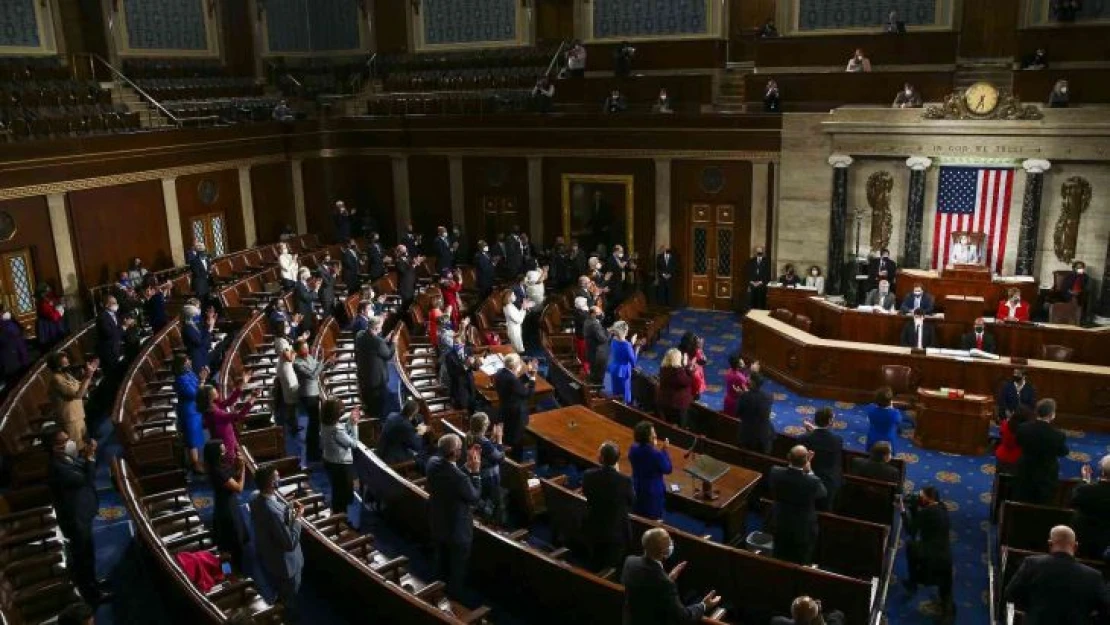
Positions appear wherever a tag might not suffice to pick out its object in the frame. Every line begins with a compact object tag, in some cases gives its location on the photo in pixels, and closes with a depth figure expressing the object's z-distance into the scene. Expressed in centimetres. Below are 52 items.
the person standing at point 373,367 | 1037
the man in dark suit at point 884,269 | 1558
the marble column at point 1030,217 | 1471
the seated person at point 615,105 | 1867
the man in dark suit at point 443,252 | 1753
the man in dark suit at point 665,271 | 1767
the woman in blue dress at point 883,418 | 893
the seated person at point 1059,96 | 1471
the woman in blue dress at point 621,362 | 1127
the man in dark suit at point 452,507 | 679
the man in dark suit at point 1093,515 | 693
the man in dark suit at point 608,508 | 682
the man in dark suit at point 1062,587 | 561
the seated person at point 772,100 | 1719
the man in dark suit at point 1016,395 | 1041
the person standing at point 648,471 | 735
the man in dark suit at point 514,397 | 959
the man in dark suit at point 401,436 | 835
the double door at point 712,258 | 1820
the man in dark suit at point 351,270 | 1627
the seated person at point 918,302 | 1378
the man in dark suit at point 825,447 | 785
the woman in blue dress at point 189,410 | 921
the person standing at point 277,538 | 625
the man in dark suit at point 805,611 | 505
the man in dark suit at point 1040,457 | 799
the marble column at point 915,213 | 1549
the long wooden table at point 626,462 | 797
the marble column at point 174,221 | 1739
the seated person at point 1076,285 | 1427
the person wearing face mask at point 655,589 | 535
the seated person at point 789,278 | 1611
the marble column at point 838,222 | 1622
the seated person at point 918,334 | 1290
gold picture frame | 1900
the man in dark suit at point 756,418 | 910
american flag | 1535
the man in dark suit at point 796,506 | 695
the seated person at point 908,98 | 1581
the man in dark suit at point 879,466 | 815
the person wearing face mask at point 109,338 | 1159
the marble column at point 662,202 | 1838
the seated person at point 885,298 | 1398
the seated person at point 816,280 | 1608
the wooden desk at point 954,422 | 1075
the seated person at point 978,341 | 1243
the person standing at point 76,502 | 718
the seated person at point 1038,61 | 1610
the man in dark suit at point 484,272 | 1630
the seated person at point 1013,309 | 1320
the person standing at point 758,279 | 1689
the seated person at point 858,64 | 1704
